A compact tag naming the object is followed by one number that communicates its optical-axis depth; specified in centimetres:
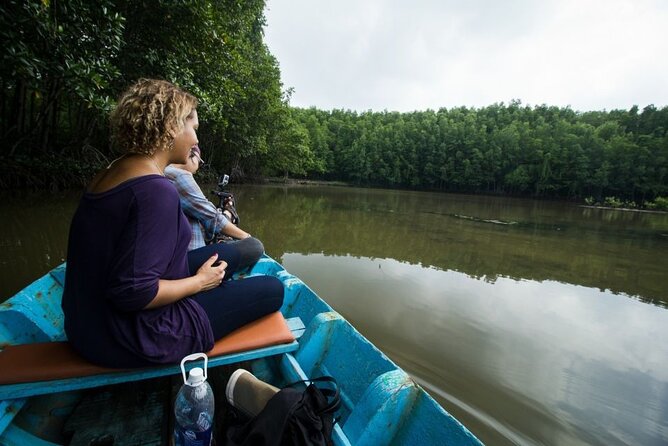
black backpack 116
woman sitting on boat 114
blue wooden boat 130
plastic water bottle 117
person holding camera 256
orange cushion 124
